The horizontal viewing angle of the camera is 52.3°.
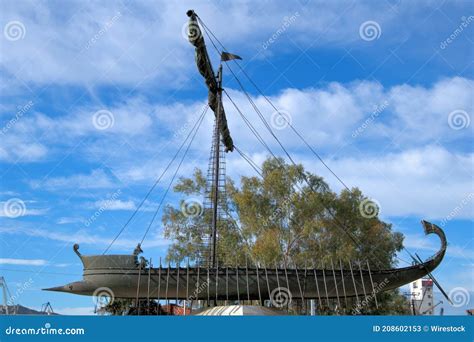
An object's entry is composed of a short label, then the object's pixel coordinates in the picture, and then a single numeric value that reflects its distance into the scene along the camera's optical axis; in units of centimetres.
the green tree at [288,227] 3080
